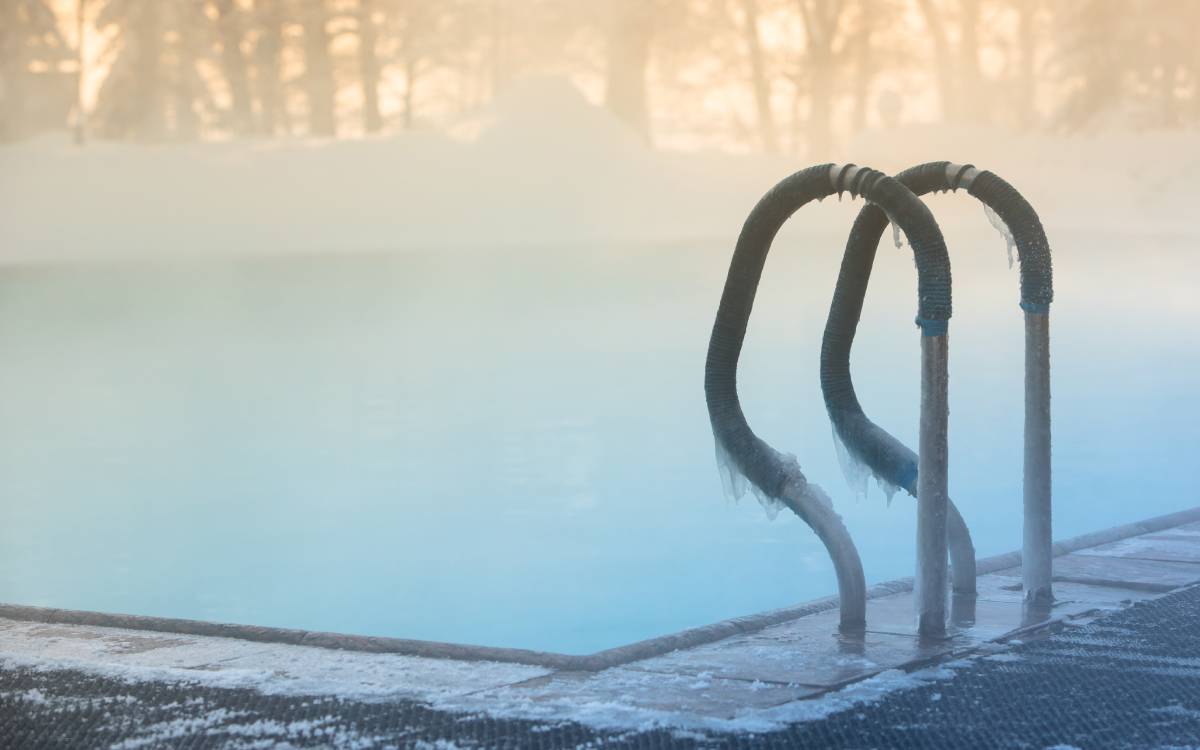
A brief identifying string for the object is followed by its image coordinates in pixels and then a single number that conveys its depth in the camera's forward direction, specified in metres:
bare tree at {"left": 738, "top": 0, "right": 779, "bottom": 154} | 29.12
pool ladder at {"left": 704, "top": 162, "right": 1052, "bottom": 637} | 3.29
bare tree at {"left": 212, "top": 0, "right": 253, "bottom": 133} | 29.12
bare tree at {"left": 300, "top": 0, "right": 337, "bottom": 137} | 29.08
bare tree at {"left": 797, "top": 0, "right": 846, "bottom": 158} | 29.02
